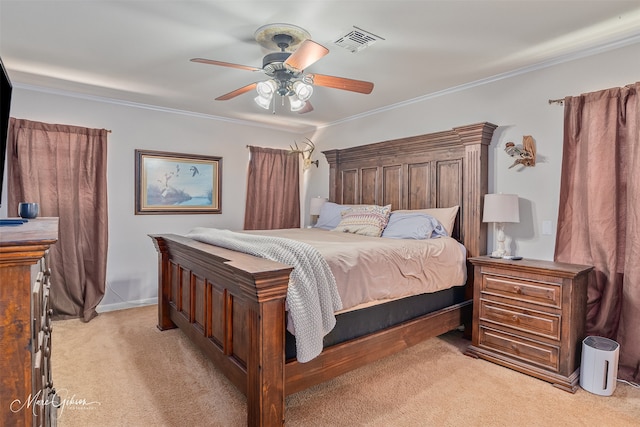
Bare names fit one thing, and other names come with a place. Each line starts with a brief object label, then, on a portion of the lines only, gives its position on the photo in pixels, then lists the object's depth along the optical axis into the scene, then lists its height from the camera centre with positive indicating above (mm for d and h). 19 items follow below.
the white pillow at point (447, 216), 3379 -158
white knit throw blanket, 1793 -518
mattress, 2213 -489
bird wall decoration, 2965 +442
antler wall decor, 5395 +739
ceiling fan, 2379 +890
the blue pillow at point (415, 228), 3201 -268
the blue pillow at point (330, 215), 4285 -217
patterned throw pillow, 3547 -228
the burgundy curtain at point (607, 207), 2404 -33
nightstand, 2387 -864
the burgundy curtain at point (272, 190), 5051 +115
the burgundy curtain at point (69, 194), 3484 +7
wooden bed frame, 1699 -558
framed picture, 4242 +177
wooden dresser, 873 -350
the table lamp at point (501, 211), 2877 -83
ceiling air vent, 2409 +1166
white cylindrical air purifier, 2246 -1105
